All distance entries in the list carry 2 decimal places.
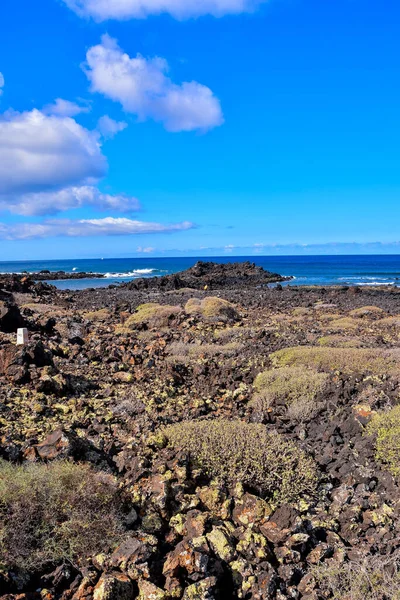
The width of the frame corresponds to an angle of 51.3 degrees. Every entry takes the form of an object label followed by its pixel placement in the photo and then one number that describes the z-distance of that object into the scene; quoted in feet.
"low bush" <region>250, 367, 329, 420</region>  24.49
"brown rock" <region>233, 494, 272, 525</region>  14.12
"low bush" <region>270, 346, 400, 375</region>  30.30
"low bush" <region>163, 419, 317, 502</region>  16.29
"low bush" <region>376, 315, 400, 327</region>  58.70
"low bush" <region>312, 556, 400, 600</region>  10.36
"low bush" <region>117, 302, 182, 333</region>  54.35
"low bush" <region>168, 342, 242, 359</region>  37.58
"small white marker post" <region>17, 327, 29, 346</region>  33.24
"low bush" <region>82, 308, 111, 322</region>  65.51
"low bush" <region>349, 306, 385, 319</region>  70.38
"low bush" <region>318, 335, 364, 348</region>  40.34
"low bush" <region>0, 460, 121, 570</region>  11.07
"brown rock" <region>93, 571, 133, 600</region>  10.11
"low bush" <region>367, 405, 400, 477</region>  17.49
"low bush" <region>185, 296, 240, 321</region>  63.72
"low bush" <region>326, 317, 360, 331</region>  54.76
